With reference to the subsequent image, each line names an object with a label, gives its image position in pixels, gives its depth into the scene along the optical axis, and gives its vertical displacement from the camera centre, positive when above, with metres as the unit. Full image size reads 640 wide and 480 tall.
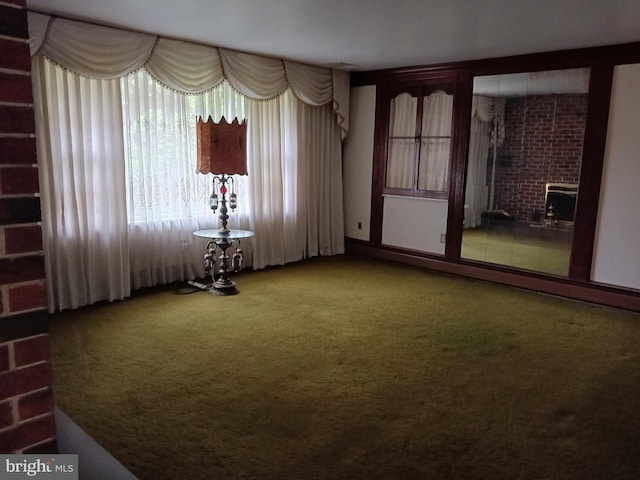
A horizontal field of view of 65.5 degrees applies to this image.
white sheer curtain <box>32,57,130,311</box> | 3.82 -0.23
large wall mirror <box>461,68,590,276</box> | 4.68 -0.02
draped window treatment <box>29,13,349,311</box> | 3.88 +0.07
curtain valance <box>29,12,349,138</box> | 3.75 +0.86
